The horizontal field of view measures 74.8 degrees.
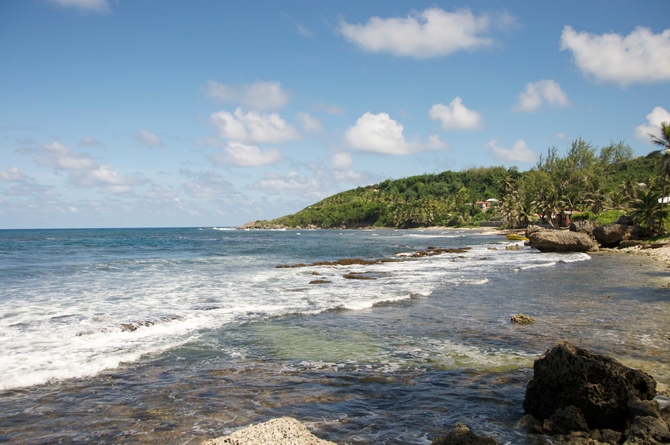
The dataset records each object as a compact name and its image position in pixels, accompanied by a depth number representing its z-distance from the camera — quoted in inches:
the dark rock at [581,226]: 1997.8
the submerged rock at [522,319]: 470.3
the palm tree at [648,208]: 1664.6
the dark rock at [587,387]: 221.8
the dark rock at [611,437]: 201.0
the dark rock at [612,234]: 1697.8
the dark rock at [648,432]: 188.2
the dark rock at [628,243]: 1640.0
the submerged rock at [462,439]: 187.2
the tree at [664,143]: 1622.8
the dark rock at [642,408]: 202.3
